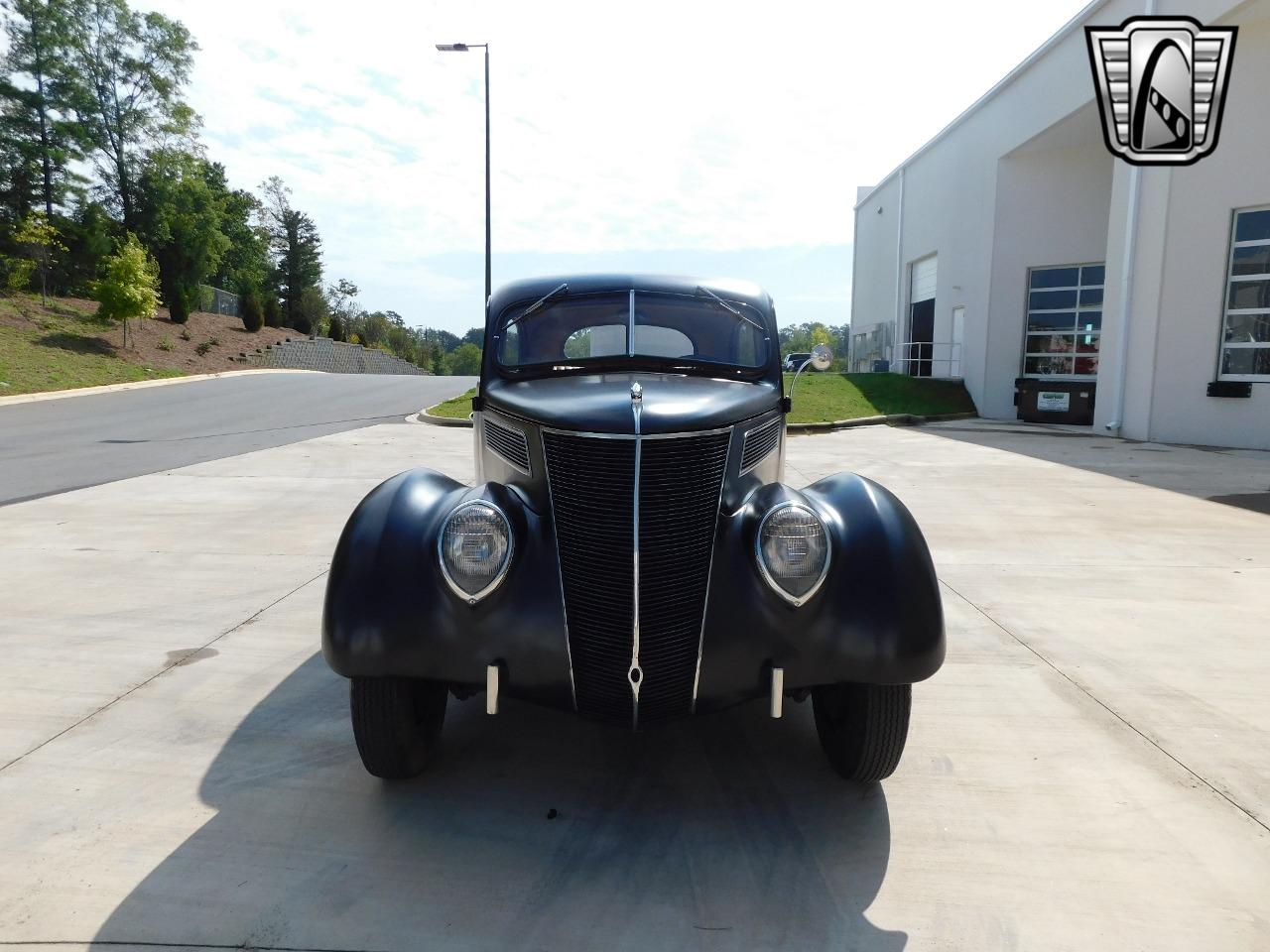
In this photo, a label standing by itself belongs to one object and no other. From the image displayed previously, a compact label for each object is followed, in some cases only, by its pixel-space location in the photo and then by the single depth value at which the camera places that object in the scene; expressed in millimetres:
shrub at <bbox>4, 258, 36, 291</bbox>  29422
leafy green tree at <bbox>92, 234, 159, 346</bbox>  28109
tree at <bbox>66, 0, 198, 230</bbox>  38656
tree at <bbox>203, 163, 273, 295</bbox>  53688
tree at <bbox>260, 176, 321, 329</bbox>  59812
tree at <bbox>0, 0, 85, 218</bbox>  37031
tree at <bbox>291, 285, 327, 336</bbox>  49156
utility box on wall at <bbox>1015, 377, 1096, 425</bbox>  18641
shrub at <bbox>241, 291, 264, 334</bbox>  42188
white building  13398
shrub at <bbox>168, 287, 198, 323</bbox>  37219
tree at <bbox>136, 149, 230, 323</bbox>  38656
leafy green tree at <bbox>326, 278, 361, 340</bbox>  53250
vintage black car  2691
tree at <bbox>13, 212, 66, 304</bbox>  29266
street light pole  18312
